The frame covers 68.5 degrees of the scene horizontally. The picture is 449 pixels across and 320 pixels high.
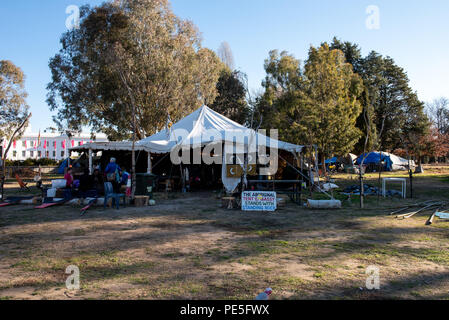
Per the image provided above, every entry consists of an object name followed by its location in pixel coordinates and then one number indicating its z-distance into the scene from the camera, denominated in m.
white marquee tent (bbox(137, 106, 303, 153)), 13.52
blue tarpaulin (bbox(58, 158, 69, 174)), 27.20
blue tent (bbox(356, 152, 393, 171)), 34.38
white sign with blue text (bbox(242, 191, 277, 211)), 9.10
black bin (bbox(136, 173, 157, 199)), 11.86
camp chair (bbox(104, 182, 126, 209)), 9.53
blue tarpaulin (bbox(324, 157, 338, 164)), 41.49
